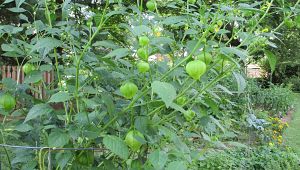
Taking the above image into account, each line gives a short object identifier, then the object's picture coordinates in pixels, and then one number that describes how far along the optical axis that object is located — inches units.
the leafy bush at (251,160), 142.4
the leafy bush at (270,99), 308.8
